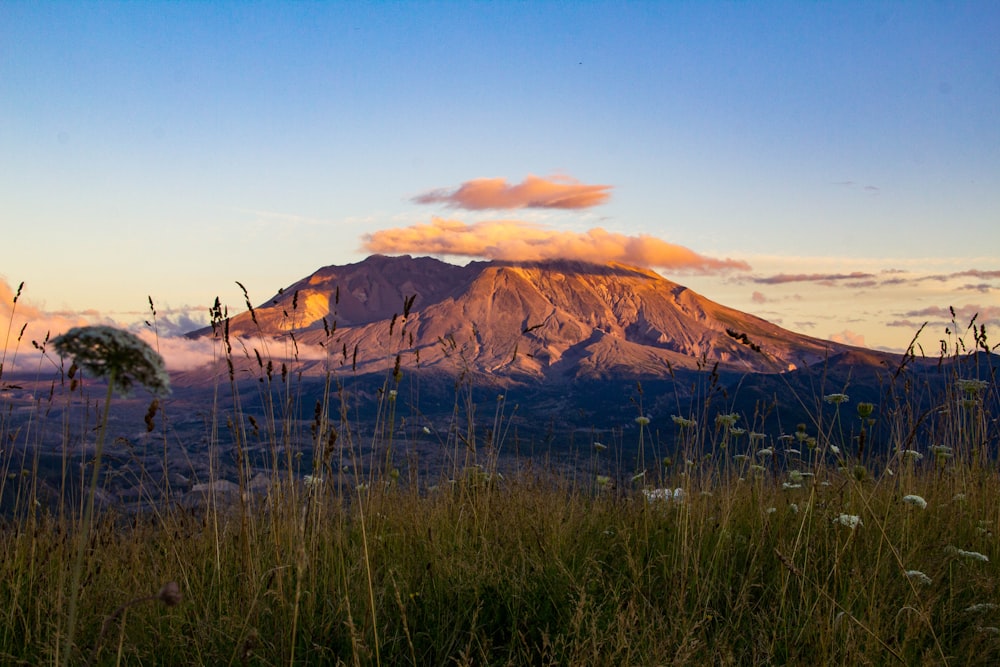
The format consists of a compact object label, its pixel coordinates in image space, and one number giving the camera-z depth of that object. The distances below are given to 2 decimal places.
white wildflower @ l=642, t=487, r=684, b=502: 4.46
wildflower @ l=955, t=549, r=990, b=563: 3.47
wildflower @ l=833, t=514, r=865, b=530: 3.44
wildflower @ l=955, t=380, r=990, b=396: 4.87
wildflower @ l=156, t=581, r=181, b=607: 1.28
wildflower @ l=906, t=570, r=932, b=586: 3.09
